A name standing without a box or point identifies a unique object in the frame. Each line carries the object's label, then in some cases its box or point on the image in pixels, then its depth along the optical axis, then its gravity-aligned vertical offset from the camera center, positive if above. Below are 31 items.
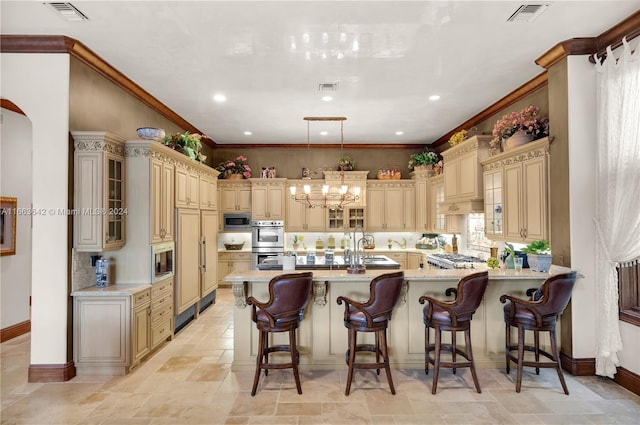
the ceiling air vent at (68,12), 2.75 +1.71
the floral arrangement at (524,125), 3.92 +1.09
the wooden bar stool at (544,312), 3.04 -0.86
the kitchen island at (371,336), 3.61 -1.11
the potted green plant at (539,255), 3.49 -0.39
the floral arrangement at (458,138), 5.54 +1.29
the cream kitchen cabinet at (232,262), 7.66 -0.92
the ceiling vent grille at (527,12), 2.79 +1.69
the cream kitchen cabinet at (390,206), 7.77 +0.28
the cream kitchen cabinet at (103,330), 3.42 -1.08
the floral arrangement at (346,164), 7.71 +1.22
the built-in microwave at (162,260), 3.99 -0.49
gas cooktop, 5.13 -0.69
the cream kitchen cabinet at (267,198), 7.66 +0.48
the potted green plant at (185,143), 4.79 +1.11
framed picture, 4.44 -0.05
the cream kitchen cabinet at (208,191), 5.83 +0.51
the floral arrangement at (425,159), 7.34 +1.26
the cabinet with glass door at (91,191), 3.43 +0.30
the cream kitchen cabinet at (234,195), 7.69 +0.54
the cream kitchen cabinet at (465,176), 4.98 +0.65
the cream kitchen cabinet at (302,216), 7.75 +0.08
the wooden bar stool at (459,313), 3.04 -0.85
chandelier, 7.47 +0.50
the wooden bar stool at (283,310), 2.97 -0.79
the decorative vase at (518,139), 3.98 +0.91
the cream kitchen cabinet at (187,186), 4.79 +0.51
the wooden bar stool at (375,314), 3.02 -0.85
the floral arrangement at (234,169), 7.75 +1.14
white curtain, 2.98 +0.28
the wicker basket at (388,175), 7.83 +0.98
